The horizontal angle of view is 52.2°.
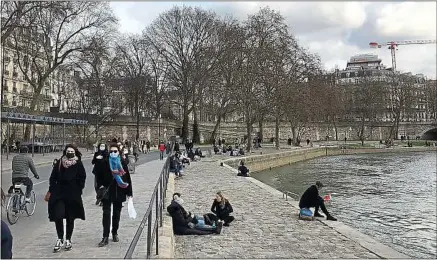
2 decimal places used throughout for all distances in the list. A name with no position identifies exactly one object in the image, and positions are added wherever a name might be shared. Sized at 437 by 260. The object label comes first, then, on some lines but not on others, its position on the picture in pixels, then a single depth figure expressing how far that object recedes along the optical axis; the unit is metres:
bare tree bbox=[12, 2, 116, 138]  35.15
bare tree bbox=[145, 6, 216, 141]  52.67
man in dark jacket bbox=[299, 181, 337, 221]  13.19
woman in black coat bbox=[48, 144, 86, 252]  6.66
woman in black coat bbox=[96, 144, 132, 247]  7.35
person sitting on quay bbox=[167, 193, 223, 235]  10.43
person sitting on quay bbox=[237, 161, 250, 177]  25.79
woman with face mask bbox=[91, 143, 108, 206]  7.48
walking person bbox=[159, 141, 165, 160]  33.86
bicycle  9.13
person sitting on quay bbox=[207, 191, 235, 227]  11.91
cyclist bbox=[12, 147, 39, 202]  9.70
